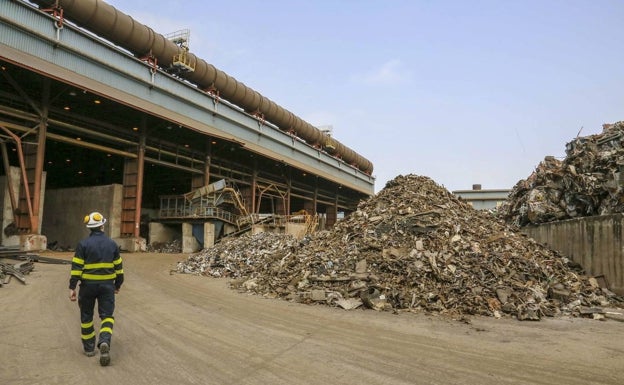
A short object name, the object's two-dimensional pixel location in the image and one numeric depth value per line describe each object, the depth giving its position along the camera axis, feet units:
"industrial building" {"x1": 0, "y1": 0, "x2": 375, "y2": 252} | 63.93
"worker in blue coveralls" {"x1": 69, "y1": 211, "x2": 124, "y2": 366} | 16.72
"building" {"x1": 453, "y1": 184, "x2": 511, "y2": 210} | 142.20
